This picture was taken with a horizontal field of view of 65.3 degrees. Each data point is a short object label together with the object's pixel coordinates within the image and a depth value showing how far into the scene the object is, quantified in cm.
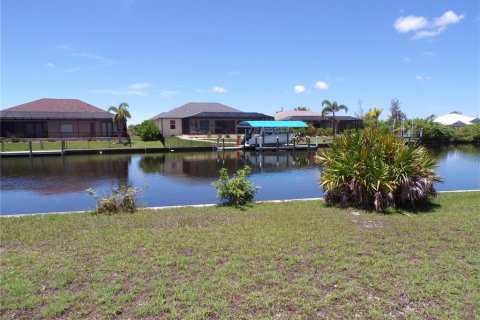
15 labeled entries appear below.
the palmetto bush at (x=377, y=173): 895
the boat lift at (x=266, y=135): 3803
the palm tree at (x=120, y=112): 3966
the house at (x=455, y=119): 6506
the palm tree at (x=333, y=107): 5344
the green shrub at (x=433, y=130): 4981
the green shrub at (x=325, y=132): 5447
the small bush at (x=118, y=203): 870
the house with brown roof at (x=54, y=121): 4150
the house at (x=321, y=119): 6003
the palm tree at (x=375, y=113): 5491
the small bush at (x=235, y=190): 988
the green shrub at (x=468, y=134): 5194
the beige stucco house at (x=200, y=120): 5178
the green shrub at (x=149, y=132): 4362
